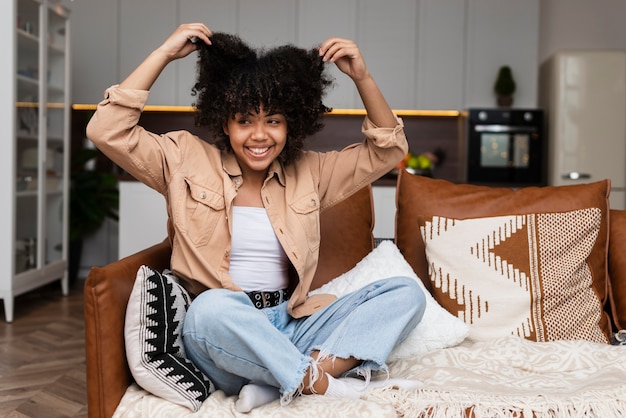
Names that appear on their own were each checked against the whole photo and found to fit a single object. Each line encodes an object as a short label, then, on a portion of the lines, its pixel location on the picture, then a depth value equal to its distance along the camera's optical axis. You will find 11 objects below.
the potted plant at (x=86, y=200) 5.05
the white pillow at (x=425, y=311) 1.89
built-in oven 5.27
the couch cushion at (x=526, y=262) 2.00
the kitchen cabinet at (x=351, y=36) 5.56
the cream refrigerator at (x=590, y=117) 5.05
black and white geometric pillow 1.50
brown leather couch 1.46
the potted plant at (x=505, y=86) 5.40
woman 1.57
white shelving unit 3.75
